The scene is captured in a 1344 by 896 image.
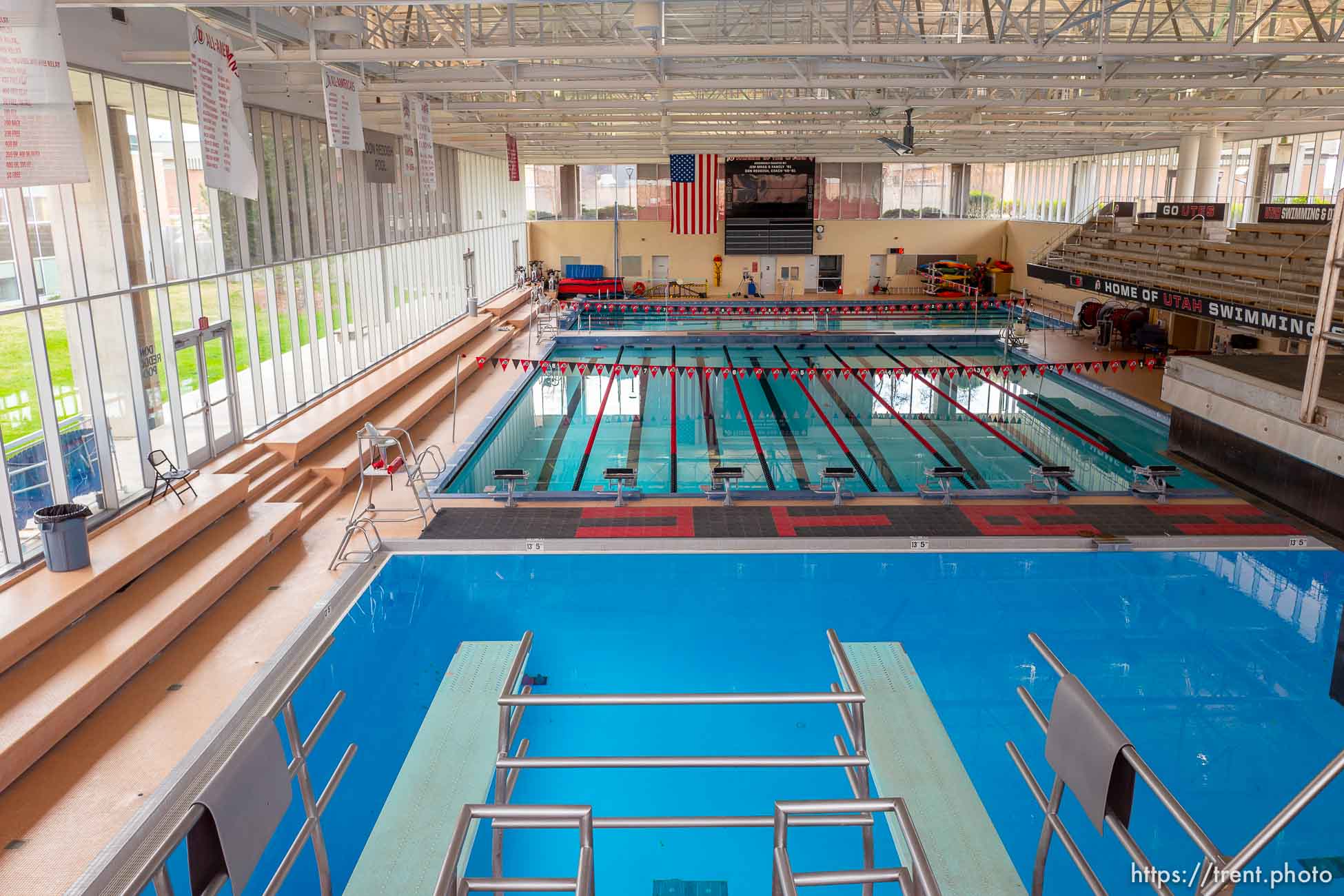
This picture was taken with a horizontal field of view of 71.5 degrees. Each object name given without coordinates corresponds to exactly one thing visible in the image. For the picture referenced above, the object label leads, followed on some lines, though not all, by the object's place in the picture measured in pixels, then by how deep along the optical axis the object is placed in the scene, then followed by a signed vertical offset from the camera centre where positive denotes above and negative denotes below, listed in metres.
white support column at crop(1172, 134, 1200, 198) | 23.56 +1.64
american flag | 25.23 +1.23
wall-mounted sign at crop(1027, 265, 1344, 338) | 11.41 -1.10
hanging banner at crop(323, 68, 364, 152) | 10.45 +1.47
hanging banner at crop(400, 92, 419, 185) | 13.60 +1.58
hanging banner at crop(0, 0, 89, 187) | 5.44 +0.85
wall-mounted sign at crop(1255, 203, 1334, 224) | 17.12 +0.29
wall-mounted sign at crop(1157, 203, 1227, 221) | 19.92 +0.44
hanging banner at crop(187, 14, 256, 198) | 7.76 +1.09
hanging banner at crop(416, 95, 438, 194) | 14.09 +1.41
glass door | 11.62 -1.84
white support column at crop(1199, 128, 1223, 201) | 23.09 +1.60
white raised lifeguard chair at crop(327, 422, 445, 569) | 10.07 -3.10
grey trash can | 8.03 -2.46
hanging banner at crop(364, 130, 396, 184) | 18.73 +1.69
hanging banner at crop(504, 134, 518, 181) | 20.11 +1.90
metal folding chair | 10.19 -2.52
